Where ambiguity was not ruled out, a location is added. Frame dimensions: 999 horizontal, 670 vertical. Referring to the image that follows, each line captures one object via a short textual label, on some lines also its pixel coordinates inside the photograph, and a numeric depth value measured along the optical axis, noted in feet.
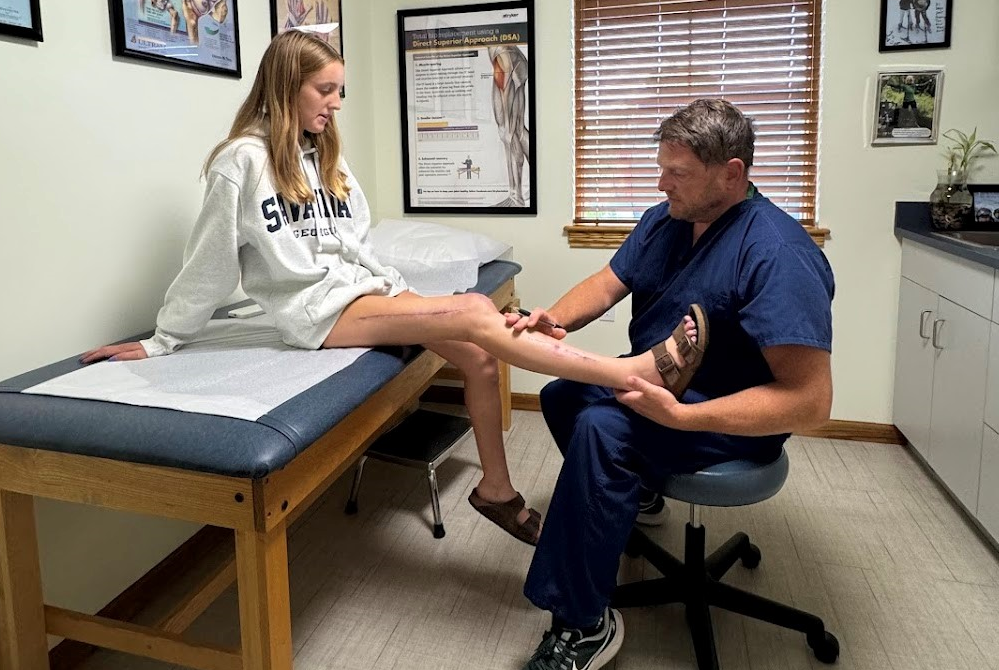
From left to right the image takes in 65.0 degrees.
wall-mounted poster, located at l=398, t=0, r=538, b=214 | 10.32
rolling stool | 5.15
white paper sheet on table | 4.65
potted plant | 8.95
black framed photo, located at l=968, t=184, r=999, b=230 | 9.02
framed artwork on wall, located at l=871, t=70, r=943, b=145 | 9.11
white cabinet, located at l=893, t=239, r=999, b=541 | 7.14
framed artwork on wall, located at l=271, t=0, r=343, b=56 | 8.29
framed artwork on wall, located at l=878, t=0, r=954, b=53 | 8.93
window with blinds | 9.52
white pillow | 8.45
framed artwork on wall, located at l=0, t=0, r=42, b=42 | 5.07
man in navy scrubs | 4.86
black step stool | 7.76
